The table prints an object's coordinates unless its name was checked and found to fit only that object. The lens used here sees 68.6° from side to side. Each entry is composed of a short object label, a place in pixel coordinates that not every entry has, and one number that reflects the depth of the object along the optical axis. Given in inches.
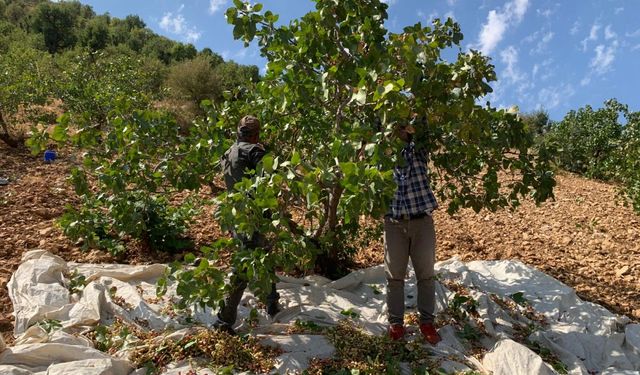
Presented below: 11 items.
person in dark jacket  99.8
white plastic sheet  93.4
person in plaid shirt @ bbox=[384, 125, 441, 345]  106.6
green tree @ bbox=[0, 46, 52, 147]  325.7
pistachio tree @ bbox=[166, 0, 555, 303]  72.0
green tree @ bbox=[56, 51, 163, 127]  340.2
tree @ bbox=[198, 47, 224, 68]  1098.7
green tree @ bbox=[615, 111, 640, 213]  270.3
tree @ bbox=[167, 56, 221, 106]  675.4
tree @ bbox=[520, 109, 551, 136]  1364.4
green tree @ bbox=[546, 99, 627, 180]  614.9
